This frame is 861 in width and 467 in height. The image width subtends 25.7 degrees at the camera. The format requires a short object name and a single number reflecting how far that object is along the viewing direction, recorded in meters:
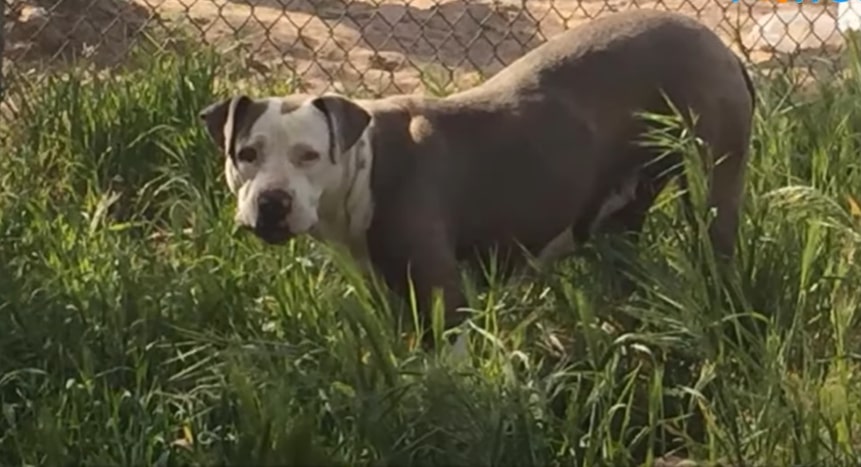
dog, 3.66
